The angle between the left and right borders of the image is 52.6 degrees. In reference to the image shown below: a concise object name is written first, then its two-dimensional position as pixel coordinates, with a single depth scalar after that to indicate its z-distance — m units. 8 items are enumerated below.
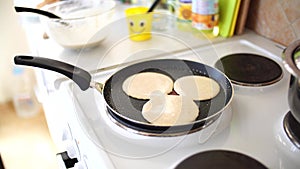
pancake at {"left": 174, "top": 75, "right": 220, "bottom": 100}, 0.66
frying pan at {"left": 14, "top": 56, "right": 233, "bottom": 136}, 0.56
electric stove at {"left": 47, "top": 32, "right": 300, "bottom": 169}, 0.53
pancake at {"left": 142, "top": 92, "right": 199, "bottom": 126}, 0.59
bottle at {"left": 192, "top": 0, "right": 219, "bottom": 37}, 0.93
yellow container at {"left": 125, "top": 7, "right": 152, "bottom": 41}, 0.98
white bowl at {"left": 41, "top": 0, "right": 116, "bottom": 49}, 0.90
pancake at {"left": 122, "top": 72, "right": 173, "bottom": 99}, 0.68
